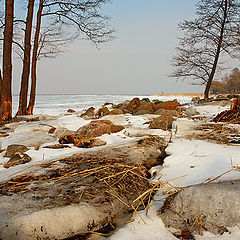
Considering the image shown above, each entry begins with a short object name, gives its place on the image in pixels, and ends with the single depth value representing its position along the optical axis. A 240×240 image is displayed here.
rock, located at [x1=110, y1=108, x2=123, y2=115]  7.20
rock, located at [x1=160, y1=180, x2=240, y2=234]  1.02
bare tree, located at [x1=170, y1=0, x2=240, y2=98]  10.17
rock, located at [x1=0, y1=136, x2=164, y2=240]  0.99
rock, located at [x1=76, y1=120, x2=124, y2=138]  3.40
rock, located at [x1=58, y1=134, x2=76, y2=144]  3.00
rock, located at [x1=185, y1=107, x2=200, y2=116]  6.01
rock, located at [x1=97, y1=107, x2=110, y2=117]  7.61
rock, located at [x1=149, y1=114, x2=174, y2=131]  3.54
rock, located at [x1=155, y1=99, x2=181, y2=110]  7.91
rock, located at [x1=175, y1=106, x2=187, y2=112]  6.91
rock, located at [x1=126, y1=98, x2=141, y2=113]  8.16
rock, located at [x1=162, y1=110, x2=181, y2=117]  5.10
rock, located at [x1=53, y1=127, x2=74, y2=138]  3.80
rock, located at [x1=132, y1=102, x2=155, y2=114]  7.67
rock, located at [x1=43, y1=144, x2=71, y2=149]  2.75
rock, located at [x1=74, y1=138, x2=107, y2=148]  2.71
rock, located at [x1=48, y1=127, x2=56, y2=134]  4.26
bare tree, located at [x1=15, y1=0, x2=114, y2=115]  7.98
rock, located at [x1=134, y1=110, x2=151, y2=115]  6.96
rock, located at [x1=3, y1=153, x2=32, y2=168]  2.07
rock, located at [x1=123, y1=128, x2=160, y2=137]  3.11
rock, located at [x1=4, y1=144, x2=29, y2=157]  2.53
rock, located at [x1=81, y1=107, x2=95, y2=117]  7.85
